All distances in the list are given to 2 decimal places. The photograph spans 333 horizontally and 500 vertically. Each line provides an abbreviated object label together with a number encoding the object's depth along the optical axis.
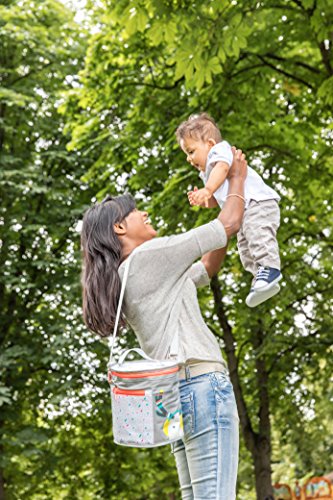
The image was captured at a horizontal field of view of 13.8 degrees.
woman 4.69
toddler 5.47
